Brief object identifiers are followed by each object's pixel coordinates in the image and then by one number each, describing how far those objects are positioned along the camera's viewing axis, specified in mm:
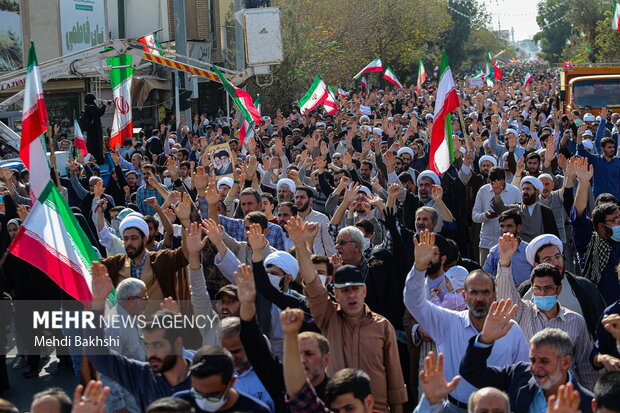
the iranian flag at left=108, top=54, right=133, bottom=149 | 15055
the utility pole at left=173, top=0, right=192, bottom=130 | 22422
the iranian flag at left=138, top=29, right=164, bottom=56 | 17394
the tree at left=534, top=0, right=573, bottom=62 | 120938
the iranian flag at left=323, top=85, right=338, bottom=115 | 21578
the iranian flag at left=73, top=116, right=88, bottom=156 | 14688
